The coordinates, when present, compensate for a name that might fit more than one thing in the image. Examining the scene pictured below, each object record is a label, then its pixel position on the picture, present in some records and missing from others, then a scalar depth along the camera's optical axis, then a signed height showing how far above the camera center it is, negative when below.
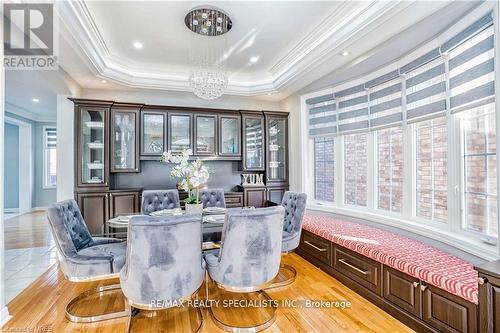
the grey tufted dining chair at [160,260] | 1.71 -0.64
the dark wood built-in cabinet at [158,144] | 4.05 +0.42
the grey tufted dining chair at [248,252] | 1.97 -0.68
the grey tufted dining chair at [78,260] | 2.12 -0.77
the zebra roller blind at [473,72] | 2.00 +0.79
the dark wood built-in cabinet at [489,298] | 1.50 -0.79
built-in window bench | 1.81 -0.95
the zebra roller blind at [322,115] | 4.10 +0.87
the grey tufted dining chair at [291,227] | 2.86 -0.72
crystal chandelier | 2.69 +1.61
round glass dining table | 2.48 -0.54
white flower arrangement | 2.76 -0.03
